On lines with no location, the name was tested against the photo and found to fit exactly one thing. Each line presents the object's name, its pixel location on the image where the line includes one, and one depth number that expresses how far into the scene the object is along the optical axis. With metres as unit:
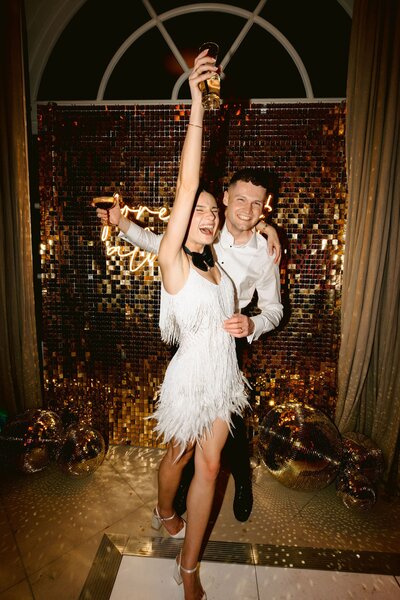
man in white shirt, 2.28
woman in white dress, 1.61
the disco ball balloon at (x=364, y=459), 2.37
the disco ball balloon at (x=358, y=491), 2.32
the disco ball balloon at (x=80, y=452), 2.48
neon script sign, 2.79
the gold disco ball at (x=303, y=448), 2.30
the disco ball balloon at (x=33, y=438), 2.52
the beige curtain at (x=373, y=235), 2.37
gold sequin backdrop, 2.71
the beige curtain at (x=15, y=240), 2.57
